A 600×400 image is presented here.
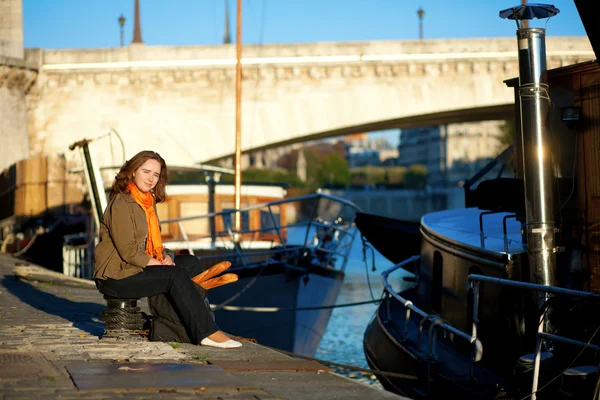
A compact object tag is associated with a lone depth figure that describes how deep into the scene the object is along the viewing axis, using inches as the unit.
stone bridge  1111.6
